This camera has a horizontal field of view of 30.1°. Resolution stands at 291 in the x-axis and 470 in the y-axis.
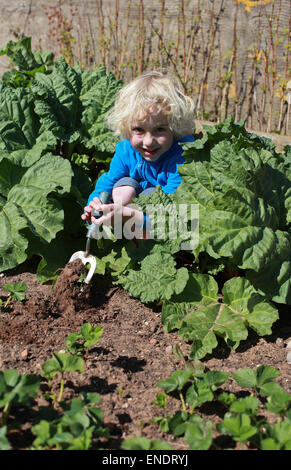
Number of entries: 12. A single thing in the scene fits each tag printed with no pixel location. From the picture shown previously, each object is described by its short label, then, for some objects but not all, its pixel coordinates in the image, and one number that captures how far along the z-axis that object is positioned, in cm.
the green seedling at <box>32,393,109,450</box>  177
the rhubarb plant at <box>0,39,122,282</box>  305
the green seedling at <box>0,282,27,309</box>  281
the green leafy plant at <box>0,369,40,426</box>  187
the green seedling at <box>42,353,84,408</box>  208
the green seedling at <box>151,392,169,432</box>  197
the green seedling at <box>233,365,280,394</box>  212
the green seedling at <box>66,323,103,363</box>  230
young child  301
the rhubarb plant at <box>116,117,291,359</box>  249
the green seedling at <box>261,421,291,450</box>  178
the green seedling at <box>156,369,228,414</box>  207
